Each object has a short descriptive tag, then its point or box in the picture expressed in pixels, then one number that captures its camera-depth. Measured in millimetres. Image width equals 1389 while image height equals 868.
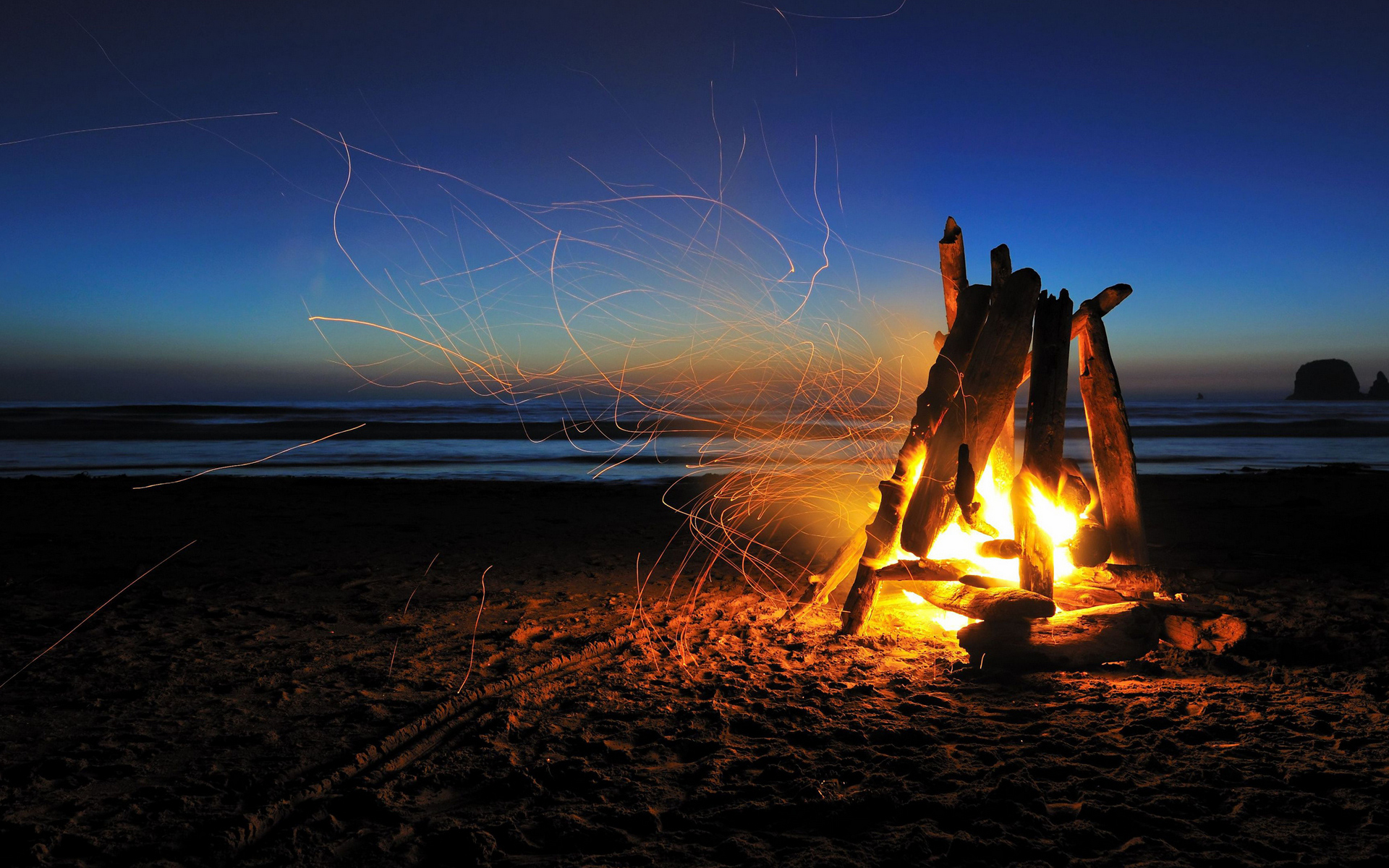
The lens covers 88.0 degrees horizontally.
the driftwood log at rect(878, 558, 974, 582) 5176
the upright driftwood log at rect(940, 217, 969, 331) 5559
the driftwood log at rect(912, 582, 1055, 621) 4636
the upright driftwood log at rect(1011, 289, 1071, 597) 5004
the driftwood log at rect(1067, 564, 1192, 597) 5457
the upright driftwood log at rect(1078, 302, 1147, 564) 5555
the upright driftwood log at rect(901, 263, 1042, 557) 5066
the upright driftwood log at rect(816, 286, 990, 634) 5227
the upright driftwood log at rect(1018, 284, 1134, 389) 5418
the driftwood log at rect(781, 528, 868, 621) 5918
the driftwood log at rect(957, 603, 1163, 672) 4457
